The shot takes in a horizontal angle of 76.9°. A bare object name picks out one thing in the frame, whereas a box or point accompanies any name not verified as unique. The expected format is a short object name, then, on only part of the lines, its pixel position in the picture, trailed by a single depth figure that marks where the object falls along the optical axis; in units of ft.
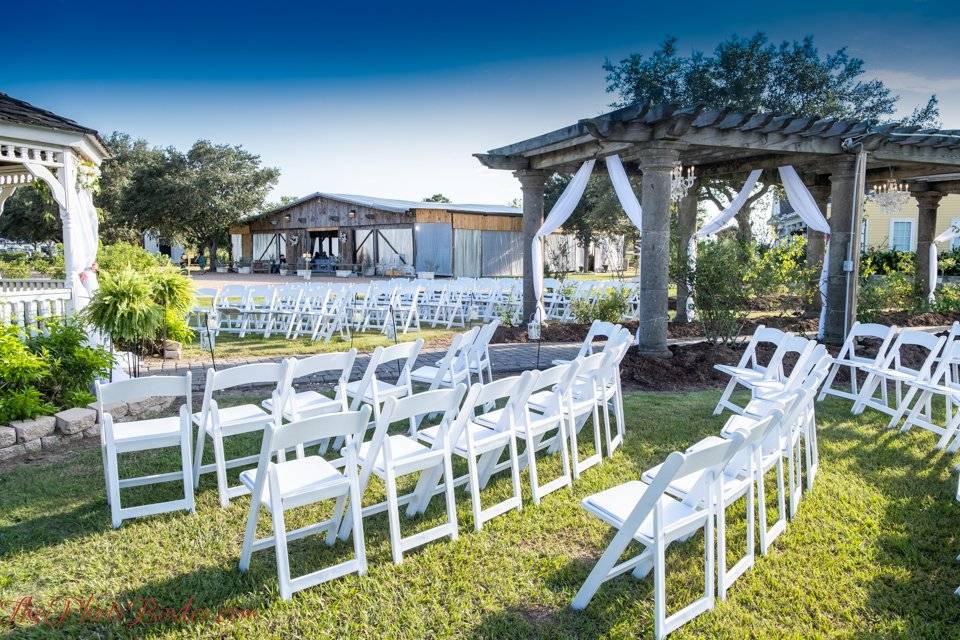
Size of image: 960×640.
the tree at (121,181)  110.63
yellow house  81.05
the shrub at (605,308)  36.47
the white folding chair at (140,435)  11.32
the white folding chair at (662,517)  7.63
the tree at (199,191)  109.81
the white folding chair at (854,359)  20.58
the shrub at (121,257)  39.60
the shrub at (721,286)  26.91
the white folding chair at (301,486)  8.68
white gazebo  23.86
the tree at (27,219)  100.89
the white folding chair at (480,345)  20.68
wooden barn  89.86
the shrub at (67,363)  17.57
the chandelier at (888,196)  41.34
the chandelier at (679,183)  31.49
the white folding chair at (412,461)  9.70
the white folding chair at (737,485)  8.91
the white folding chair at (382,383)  14.28
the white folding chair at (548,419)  12.19
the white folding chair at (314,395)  13.75
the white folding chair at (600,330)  19.21
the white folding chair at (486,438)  10.71
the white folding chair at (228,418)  12.00
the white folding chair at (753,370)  18.86
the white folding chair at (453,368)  16.97
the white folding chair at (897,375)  18.19
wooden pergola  25.35
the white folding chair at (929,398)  16.61
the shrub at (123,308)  21.76
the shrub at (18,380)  15.81
